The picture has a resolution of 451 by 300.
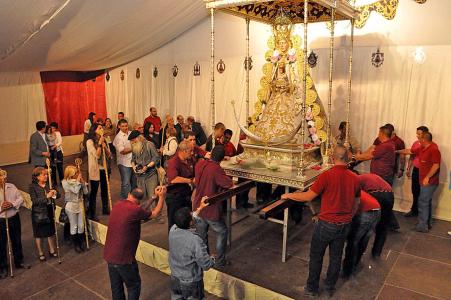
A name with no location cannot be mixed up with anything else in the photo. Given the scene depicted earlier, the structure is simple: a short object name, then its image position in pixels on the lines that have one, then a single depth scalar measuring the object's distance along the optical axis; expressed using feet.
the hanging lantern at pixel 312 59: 24.16
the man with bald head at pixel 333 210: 11.73
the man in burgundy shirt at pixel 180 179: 15.55
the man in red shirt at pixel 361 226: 13.60
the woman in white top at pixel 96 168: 19.53
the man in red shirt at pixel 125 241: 10.85
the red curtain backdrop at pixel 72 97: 36.37
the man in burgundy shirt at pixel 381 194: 14.83
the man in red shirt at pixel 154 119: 32.73
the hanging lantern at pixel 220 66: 29.51
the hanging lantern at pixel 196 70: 31.42
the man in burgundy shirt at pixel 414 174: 19.99
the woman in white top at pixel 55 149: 26.20
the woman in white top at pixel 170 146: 20.63
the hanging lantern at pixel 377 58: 21.72
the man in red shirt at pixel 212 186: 13.93
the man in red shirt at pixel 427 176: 18.28
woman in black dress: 15.21
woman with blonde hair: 16.14
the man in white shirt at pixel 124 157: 19.66
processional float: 16.30
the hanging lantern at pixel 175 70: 32.91
